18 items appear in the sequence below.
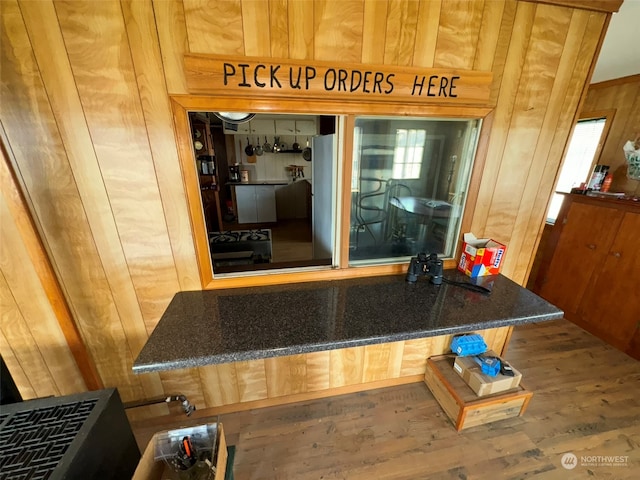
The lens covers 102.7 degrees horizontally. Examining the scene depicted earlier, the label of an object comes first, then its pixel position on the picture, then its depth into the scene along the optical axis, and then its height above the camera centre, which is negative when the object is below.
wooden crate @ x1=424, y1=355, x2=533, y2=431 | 1.46 -1.35
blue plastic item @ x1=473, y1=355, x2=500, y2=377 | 1.49 -1.16
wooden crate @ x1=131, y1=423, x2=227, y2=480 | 0.93 -1.13
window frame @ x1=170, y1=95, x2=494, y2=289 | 1.00 +0.00
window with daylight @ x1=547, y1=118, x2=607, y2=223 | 2.57 +0.05
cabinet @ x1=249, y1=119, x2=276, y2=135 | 5.03 +0.58
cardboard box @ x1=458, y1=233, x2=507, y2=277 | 1.36 -0.50
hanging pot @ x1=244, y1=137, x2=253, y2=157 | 5.31 +0.16
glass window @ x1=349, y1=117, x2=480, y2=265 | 1.35 -0.15
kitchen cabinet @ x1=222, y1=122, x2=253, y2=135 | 4.87 +0.50
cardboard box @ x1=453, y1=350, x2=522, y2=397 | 1.46 -1.23
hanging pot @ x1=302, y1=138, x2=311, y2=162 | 5.40 +0.08
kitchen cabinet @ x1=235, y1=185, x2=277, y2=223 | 4.93 -0.86
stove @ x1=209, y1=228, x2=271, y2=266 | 2.27 -0.83
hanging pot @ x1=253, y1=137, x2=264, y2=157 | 5.36 +0.14
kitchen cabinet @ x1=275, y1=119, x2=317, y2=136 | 5.16 +0.60
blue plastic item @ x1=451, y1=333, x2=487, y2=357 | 1.58 -1.10
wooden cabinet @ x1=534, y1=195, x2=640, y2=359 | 1.98 -0.89
